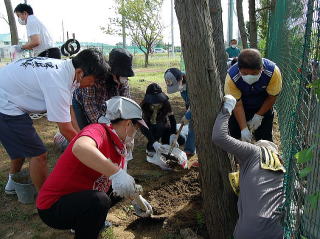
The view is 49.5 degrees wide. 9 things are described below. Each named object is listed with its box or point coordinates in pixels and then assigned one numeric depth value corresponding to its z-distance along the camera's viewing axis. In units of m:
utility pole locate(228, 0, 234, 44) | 11.87
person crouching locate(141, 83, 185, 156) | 3.99
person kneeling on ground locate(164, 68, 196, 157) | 4.06
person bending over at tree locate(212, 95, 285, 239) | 1.99
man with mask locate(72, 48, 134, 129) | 2.95
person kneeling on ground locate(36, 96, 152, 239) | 1.90
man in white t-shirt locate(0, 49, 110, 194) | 2.46
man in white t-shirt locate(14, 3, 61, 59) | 4.36
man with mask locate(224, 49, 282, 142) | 3.00
